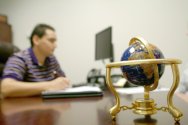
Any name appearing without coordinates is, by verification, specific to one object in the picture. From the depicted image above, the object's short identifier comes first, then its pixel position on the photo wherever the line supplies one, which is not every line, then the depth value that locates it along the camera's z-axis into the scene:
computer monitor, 2.43
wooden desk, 0.67
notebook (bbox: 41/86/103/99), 1.32
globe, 0.60
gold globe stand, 0.59
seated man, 1.61
